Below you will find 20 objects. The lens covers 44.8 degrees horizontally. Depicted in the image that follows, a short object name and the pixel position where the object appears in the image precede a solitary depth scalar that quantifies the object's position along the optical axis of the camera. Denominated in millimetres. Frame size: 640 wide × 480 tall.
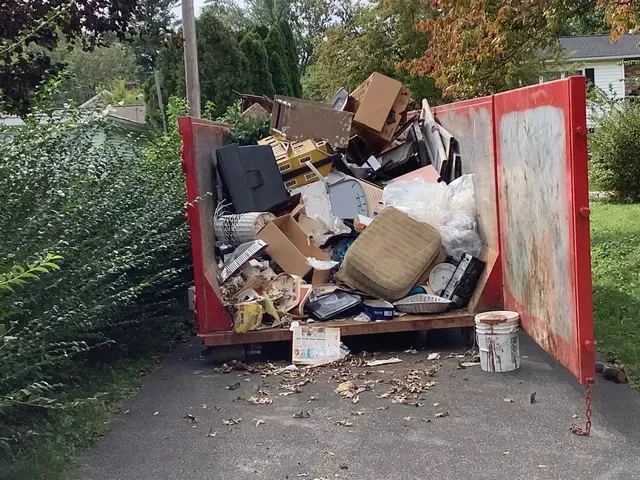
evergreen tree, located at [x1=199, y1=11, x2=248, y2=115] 20734
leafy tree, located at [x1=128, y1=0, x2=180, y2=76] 6977
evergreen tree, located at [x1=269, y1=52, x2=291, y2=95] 23234
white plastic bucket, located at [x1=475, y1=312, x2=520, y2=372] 5188
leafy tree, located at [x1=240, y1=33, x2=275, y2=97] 21750
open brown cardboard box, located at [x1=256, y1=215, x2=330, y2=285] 6348
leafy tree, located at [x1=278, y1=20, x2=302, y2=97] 24797
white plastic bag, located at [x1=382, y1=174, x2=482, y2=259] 6305
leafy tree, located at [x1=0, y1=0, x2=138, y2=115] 5723
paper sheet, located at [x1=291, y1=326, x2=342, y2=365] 5766
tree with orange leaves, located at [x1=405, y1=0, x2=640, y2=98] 9219
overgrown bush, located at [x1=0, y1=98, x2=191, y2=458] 4004
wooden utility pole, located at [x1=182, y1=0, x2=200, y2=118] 14250
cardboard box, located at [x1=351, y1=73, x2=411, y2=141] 8164
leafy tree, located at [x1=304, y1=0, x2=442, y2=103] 21078
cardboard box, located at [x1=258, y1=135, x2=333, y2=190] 7242
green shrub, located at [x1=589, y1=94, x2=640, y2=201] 14375
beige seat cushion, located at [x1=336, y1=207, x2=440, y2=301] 6066
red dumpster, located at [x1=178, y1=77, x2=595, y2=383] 4066
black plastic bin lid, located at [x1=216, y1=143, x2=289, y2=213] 6844
